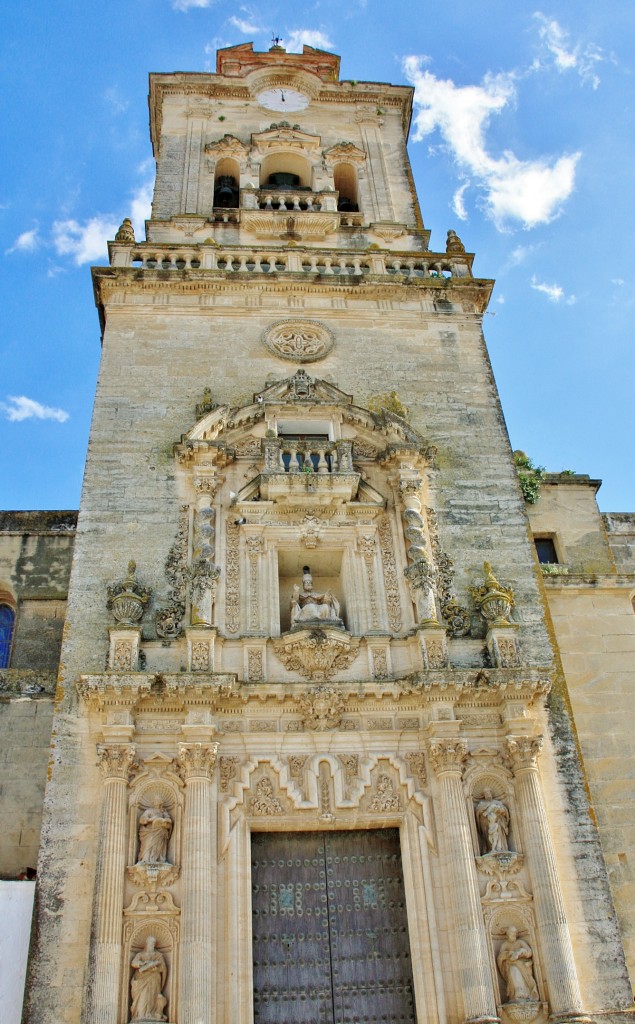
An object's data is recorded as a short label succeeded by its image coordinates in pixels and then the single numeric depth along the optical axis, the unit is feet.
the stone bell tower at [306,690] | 36.22
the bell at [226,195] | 71.61
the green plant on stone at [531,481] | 55.36
